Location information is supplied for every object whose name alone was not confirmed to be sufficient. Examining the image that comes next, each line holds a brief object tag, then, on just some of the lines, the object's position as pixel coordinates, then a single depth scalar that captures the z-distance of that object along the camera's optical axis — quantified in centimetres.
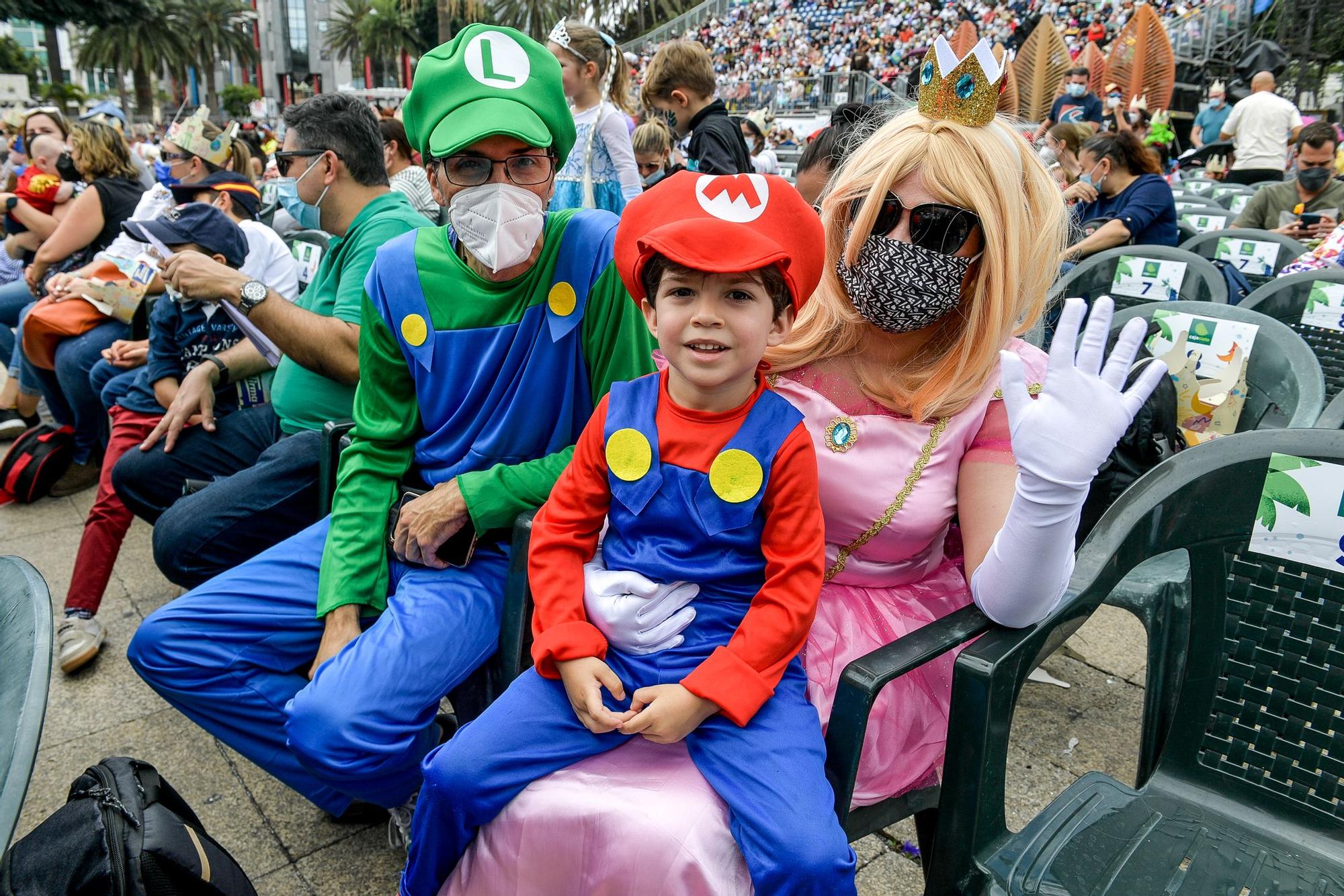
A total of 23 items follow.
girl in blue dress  472
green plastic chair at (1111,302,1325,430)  254
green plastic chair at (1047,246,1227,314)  359
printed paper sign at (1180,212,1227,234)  633
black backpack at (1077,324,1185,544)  264
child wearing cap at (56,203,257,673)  313
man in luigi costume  196
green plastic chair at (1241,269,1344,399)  318
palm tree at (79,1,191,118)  4900
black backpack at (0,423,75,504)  448
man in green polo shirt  257
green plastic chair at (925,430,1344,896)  145
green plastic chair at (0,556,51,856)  98
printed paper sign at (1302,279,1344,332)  314
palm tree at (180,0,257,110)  5356
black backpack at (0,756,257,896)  141
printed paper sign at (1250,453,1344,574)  154
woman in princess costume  143
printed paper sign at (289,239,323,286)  400
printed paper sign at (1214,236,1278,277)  431
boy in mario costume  143
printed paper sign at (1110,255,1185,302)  377
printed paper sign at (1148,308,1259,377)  276
